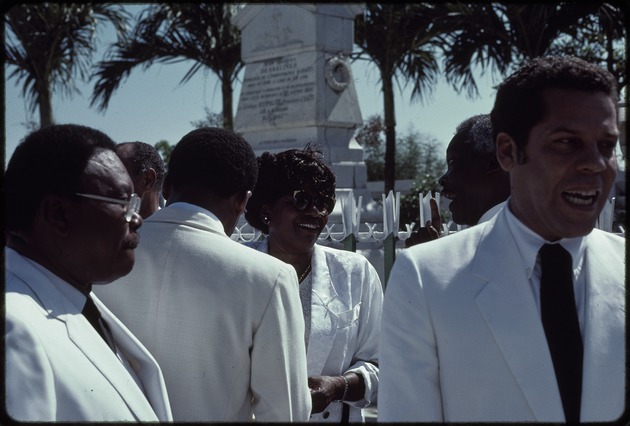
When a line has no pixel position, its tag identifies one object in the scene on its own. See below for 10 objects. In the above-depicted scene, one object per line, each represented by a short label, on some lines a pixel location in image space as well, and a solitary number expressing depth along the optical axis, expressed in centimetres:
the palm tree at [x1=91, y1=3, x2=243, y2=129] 1744
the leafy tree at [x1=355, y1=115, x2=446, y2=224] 2548
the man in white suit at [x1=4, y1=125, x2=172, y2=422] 165
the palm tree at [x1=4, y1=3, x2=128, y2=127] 1510
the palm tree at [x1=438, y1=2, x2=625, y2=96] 1266
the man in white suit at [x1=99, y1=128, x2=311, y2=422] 238
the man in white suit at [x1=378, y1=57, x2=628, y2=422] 194
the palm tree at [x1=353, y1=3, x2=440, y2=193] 1535
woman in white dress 314
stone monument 1200
